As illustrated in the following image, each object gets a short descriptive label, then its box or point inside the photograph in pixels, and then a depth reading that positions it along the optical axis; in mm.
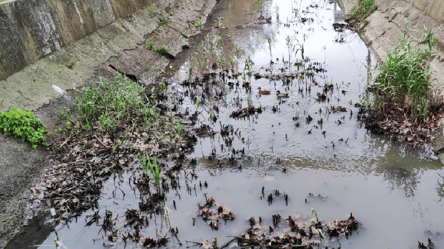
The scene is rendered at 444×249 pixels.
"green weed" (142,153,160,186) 6259
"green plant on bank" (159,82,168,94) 10375
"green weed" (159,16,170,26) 15959
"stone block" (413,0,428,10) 11988
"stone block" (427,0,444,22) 10547
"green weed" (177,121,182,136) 8023
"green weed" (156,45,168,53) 13766
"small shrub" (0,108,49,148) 7129
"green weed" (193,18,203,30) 18000
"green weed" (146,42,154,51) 13472
